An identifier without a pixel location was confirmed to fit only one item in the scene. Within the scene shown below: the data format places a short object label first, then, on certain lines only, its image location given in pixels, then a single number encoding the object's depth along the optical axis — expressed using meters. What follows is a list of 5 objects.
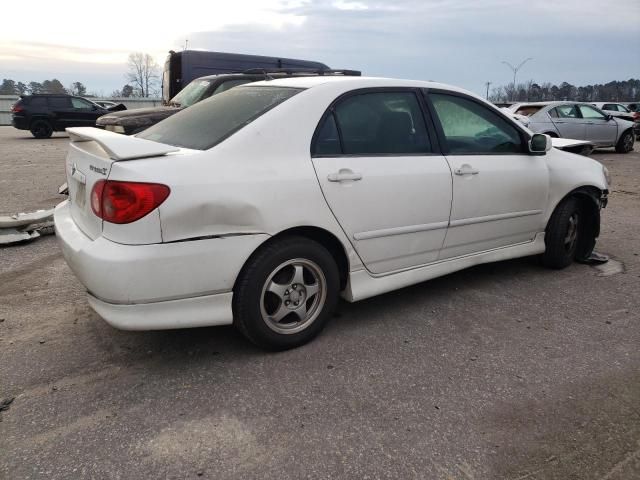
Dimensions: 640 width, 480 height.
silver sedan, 13.54
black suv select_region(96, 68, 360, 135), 8.11
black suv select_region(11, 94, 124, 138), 18.48
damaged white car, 2.58
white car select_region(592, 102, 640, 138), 19.08
